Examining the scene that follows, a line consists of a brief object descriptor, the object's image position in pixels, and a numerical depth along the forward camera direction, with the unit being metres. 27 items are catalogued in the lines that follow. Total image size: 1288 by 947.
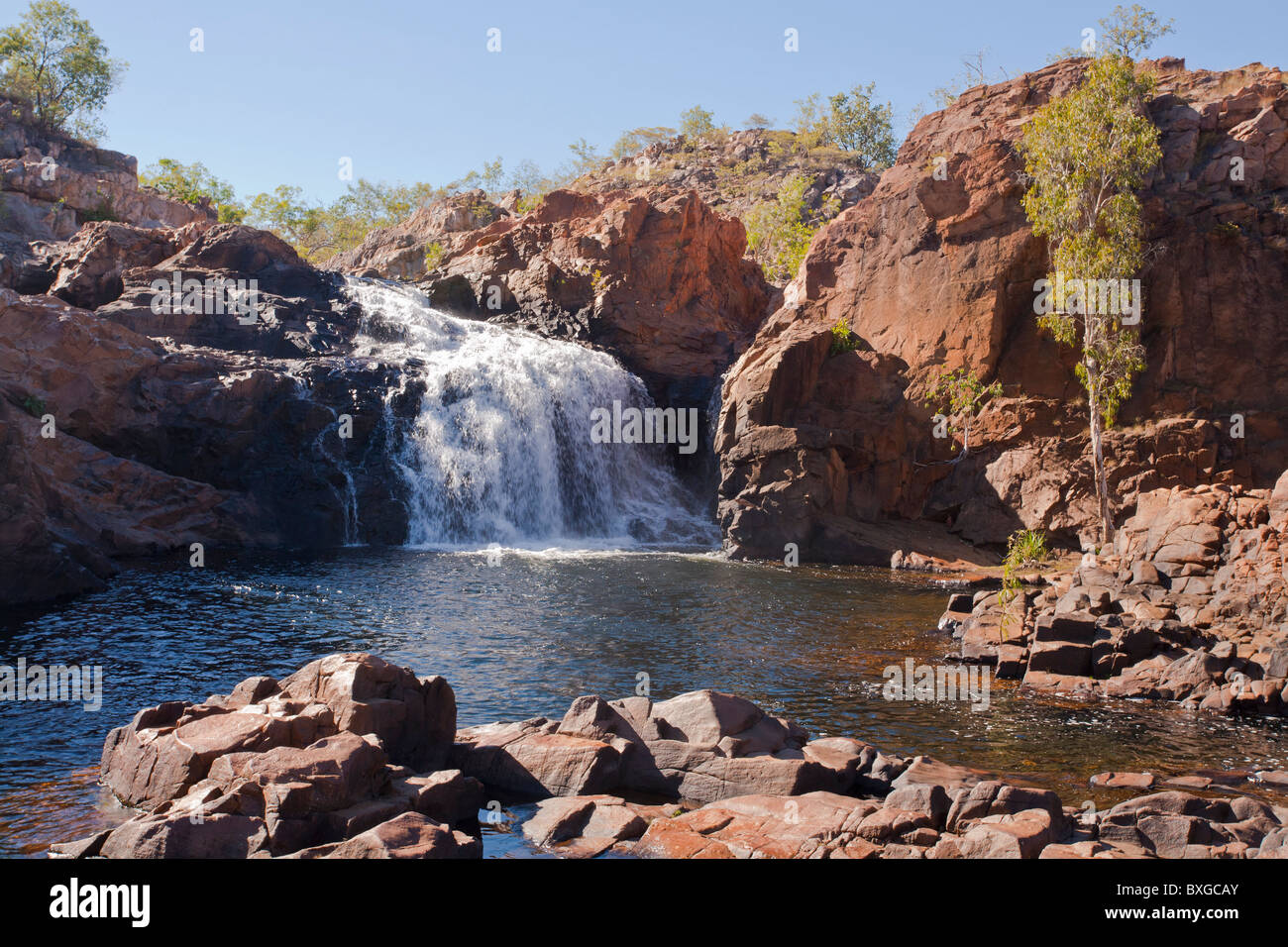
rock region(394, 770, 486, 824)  9.52
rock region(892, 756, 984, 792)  10.66
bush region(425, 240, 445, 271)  54.28
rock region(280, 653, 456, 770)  10.77
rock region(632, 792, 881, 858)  8.70
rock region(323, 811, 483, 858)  7.80
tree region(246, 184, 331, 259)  82.44
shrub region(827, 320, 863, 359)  33.00
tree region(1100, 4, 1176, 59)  40.86
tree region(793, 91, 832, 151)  79.94
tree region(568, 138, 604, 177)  86.94
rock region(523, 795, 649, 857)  9.45
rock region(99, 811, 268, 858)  7.72
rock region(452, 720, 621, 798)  10.66
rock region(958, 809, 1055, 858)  7.99
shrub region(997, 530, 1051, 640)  19.61
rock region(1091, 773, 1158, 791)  11.30
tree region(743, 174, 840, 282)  53.78
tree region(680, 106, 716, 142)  89.12
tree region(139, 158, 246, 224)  68.44
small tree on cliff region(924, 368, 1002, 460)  30.88
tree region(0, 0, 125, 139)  62.78
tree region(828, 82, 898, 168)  78.88
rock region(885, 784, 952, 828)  9.21
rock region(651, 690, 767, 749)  11.19
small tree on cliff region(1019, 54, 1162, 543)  26.02
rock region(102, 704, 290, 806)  9.62
